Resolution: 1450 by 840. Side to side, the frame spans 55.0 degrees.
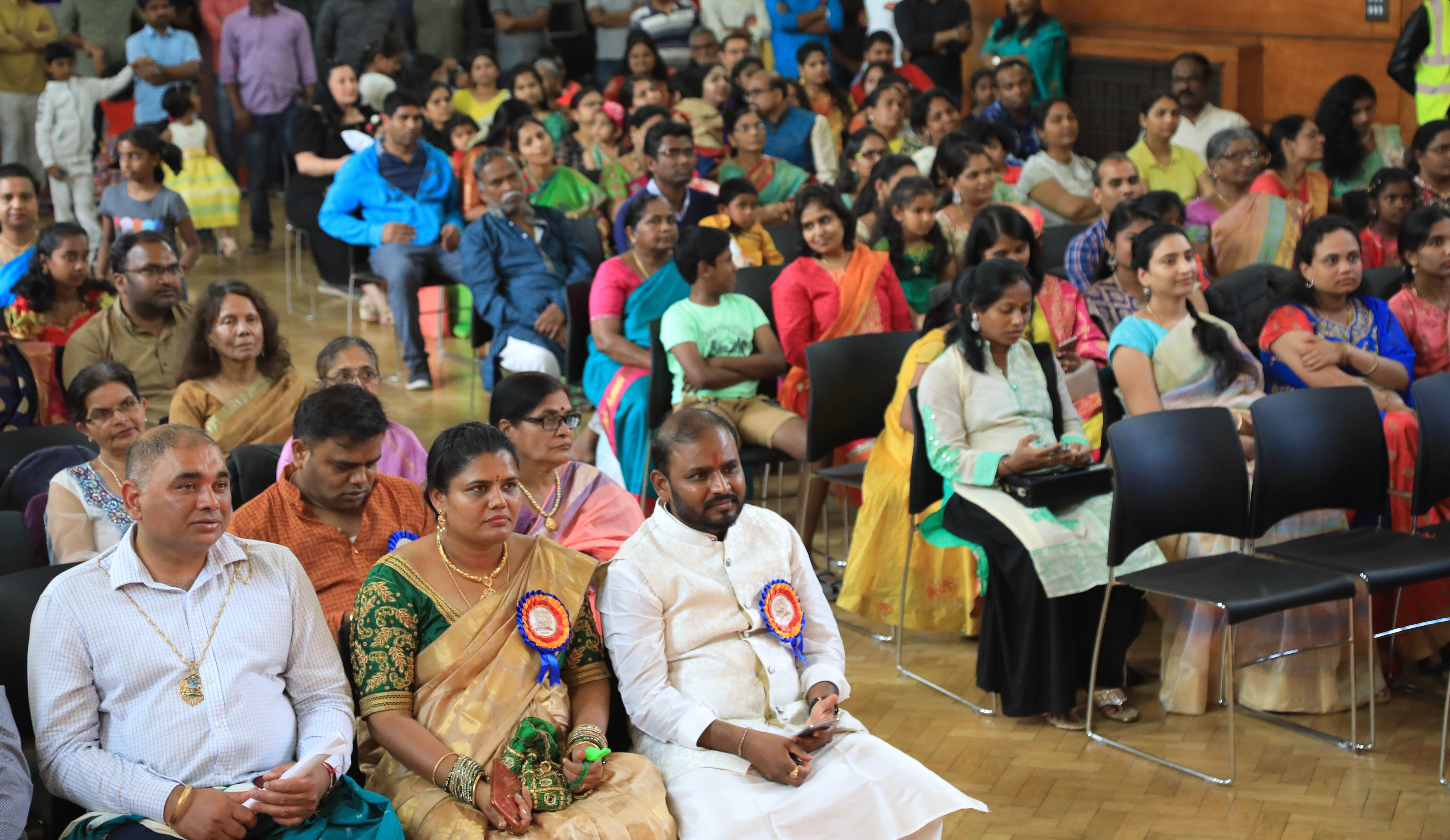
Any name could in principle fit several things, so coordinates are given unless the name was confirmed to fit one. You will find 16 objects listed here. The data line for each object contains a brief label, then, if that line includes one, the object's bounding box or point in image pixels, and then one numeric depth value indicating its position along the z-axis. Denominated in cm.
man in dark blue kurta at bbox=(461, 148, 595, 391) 565
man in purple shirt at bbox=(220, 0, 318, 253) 877
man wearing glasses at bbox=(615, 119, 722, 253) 597
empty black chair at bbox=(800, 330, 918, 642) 425
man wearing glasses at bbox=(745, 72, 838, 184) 790
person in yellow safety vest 654
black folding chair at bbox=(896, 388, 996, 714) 375
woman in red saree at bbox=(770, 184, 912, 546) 488
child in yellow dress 811
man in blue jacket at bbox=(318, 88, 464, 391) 651
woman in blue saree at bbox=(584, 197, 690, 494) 482
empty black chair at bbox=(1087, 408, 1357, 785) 328
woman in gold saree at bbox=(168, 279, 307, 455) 367
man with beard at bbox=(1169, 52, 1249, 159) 720
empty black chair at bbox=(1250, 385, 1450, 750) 356
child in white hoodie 803
